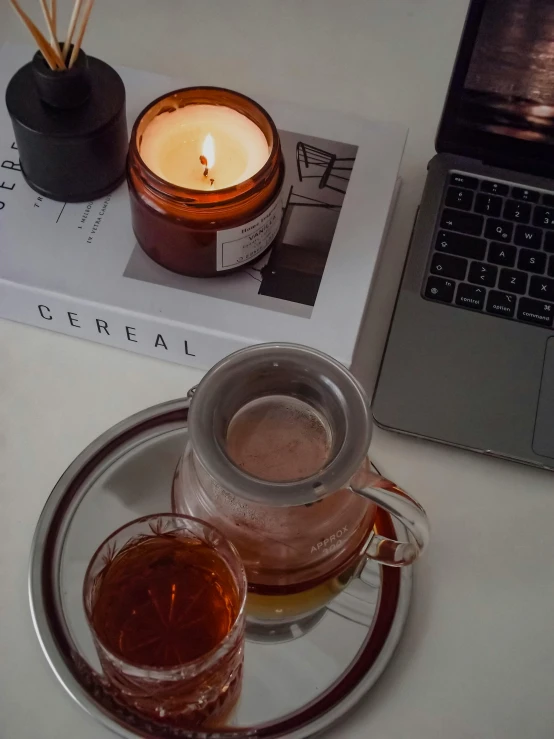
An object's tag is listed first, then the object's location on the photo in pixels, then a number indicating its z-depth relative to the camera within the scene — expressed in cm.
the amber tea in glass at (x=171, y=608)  36
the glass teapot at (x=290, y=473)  33
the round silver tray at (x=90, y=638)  39
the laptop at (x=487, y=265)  47
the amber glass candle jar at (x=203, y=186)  44
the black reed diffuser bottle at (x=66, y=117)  45
